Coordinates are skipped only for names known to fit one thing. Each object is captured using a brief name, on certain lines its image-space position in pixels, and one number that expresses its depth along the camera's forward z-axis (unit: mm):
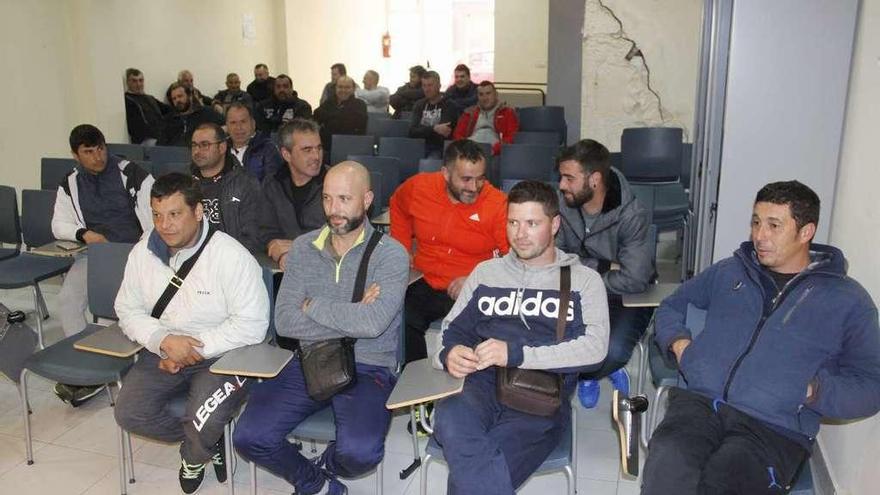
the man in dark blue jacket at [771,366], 2062
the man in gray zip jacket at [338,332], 2455
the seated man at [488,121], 6750
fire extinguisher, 14789
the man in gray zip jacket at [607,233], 3049
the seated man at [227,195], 3637
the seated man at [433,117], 7324
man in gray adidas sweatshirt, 2199
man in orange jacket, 3260
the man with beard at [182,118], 7863
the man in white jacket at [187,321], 2662
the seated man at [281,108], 8672
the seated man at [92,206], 3914
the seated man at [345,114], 7648
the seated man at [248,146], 4609
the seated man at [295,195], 3629
